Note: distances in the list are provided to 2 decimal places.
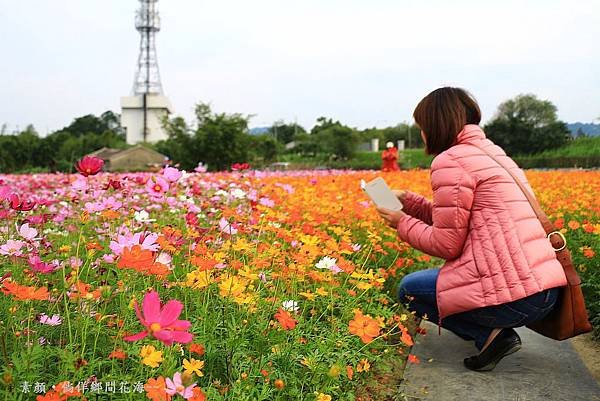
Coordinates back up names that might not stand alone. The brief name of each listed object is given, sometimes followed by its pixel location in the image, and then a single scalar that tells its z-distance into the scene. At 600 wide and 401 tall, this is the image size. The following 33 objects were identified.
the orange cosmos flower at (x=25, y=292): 1.26
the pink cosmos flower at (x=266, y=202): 2.61
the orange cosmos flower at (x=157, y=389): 1.06
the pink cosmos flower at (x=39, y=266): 1.62
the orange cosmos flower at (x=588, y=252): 2.77
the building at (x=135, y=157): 35.16
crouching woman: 2.26
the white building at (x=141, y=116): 58.62
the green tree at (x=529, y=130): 26.56
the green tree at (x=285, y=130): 61.34
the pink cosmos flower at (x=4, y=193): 1.74
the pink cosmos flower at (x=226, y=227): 2.20
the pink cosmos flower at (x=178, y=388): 1.03
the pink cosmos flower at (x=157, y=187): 2.28
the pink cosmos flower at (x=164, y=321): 0.99
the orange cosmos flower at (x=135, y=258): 1.21
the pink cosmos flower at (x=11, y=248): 1.66
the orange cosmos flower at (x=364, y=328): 1.47
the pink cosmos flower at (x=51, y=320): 1.59
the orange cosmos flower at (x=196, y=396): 1.07
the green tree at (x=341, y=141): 31.58
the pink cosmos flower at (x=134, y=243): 1.47
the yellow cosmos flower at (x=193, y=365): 1.22
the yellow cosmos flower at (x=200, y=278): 1.54
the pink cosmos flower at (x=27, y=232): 1.73
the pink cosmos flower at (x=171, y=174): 2.08
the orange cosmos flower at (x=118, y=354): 1.35
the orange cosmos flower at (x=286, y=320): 1.43
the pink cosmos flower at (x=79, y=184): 2.03
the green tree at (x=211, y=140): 16.17
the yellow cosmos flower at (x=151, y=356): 1.09
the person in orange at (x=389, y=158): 13.10
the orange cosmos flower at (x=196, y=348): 1.44
